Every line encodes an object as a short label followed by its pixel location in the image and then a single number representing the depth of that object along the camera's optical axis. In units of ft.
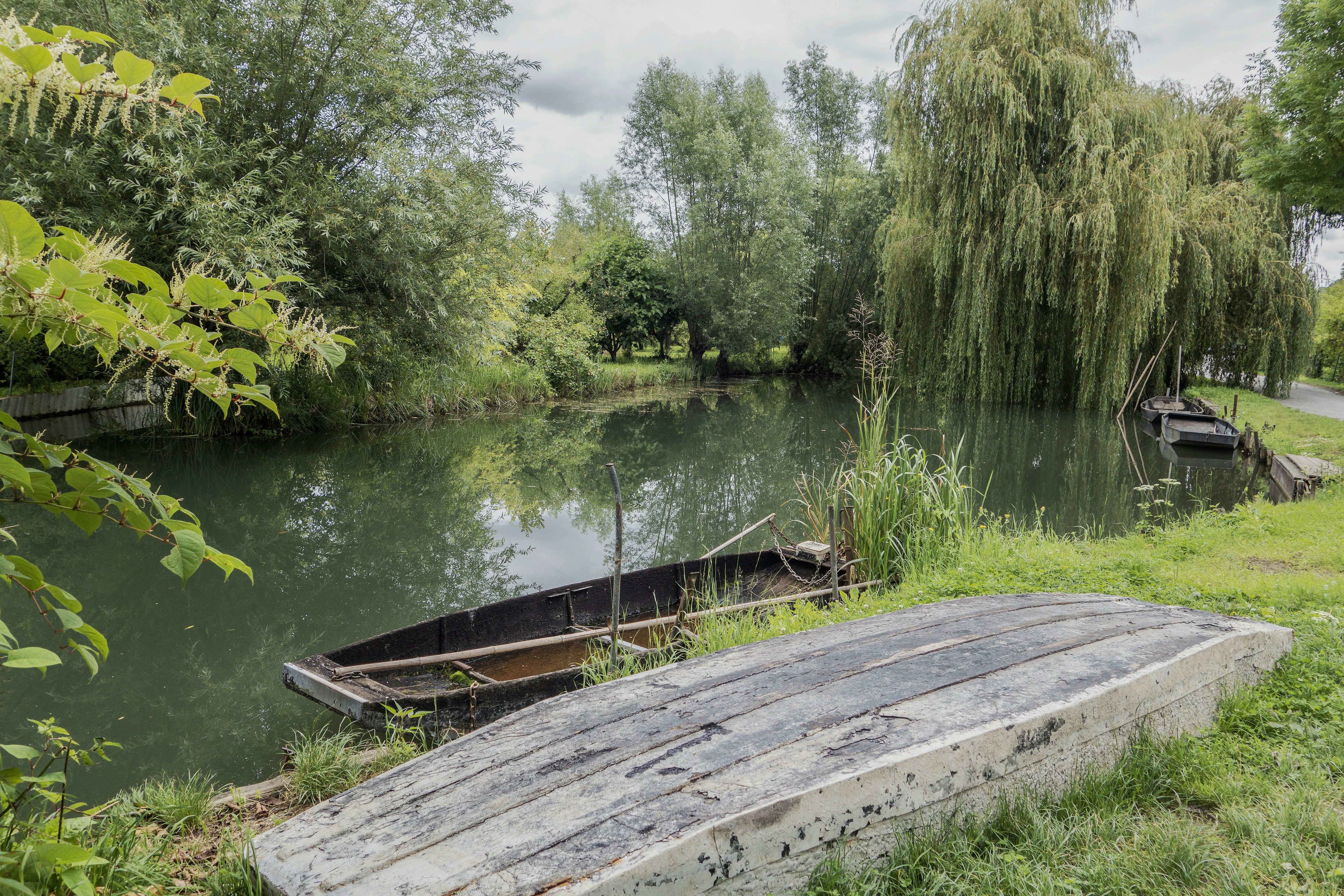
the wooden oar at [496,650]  12.14
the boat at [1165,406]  45.50
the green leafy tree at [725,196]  78.79
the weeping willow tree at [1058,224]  45.93
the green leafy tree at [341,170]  31.30
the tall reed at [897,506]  17.65
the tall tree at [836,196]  86.84
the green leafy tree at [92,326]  3.96
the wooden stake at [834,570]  15.03
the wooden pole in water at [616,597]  10.43
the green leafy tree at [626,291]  86.28
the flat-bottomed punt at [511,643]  11.45
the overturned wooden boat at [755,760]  5.14
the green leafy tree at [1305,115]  28.35
